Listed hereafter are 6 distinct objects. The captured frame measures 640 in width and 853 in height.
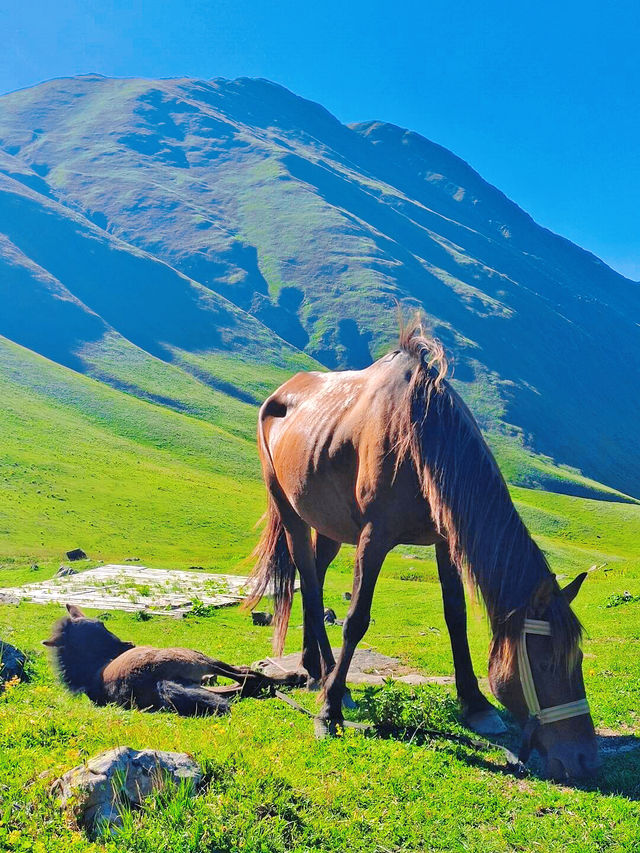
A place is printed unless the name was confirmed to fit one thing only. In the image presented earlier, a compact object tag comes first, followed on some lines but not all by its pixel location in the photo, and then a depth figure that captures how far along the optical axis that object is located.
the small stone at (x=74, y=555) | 30.55
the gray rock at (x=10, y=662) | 8.25
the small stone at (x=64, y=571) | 23.53
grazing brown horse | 6.11
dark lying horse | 7.68
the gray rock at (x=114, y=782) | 4.59
